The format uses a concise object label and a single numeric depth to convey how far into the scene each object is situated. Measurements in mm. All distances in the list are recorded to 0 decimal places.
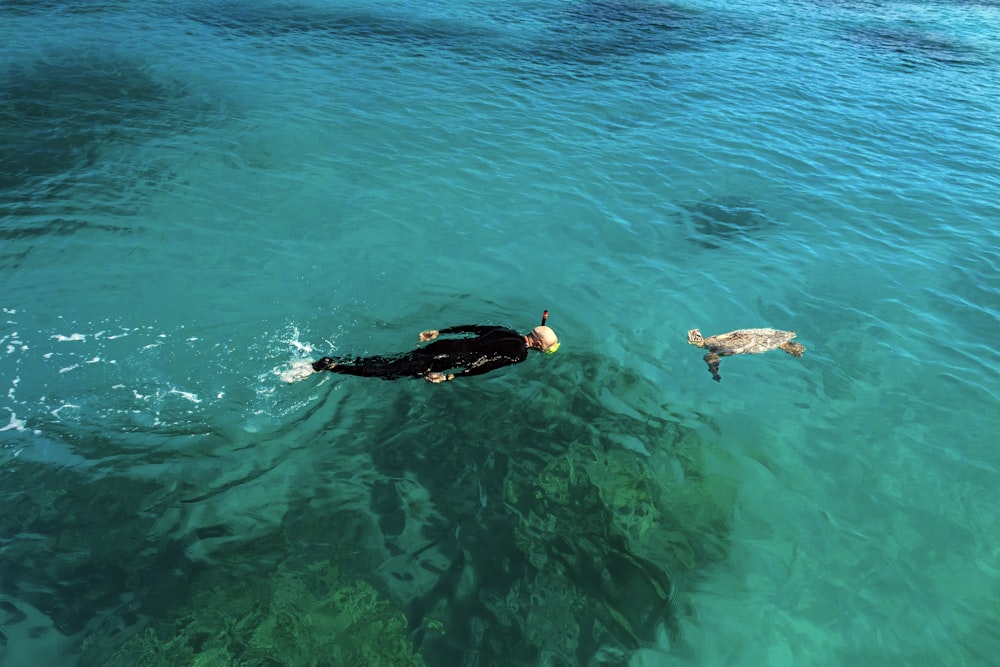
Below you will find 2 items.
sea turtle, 14945
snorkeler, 12469
